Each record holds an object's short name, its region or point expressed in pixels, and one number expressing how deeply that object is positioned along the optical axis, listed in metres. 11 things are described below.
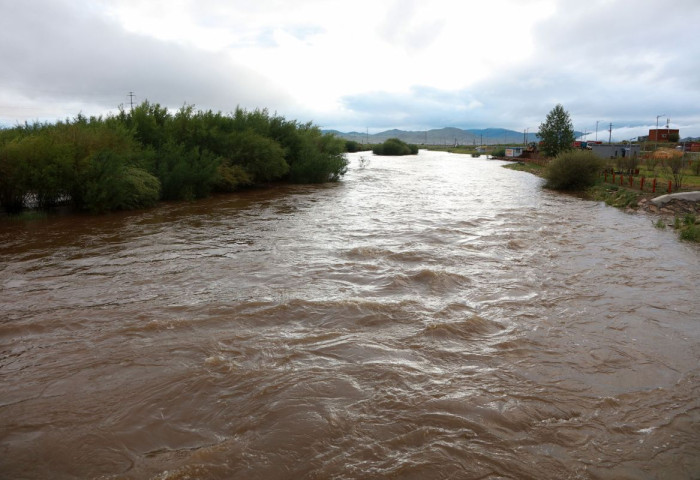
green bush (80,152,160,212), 16.75
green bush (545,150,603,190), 31.26
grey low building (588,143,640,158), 57.72
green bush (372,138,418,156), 108.19
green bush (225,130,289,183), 26.50
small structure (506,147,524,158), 92.34
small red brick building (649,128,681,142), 87.00
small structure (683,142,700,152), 64.81
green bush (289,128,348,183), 33.02
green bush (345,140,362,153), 109.69
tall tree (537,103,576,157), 57.94
